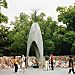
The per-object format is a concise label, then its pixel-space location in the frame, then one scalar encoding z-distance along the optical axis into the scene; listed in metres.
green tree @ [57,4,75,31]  22.29
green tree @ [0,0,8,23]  19.39
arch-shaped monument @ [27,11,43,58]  16.13
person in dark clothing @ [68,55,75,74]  10.35
